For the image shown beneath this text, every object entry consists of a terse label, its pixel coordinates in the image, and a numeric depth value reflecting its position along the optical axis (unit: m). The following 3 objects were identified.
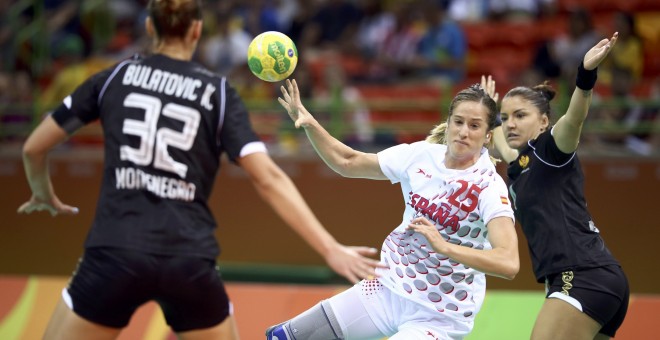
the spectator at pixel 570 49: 23.69
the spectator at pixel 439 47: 25.08
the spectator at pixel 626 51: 23.53
